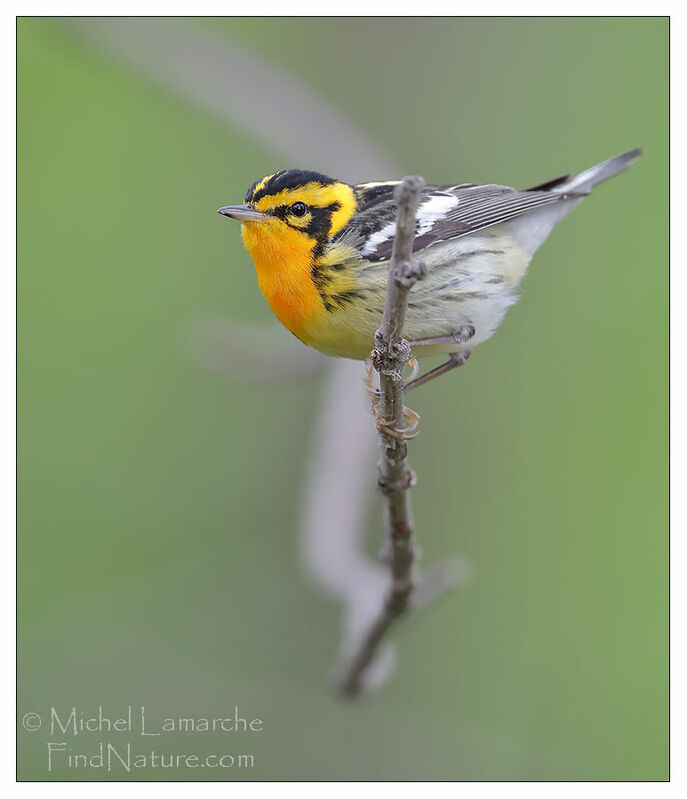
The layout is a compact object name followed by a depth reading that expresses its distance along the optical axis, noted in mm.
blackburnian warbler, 6102
